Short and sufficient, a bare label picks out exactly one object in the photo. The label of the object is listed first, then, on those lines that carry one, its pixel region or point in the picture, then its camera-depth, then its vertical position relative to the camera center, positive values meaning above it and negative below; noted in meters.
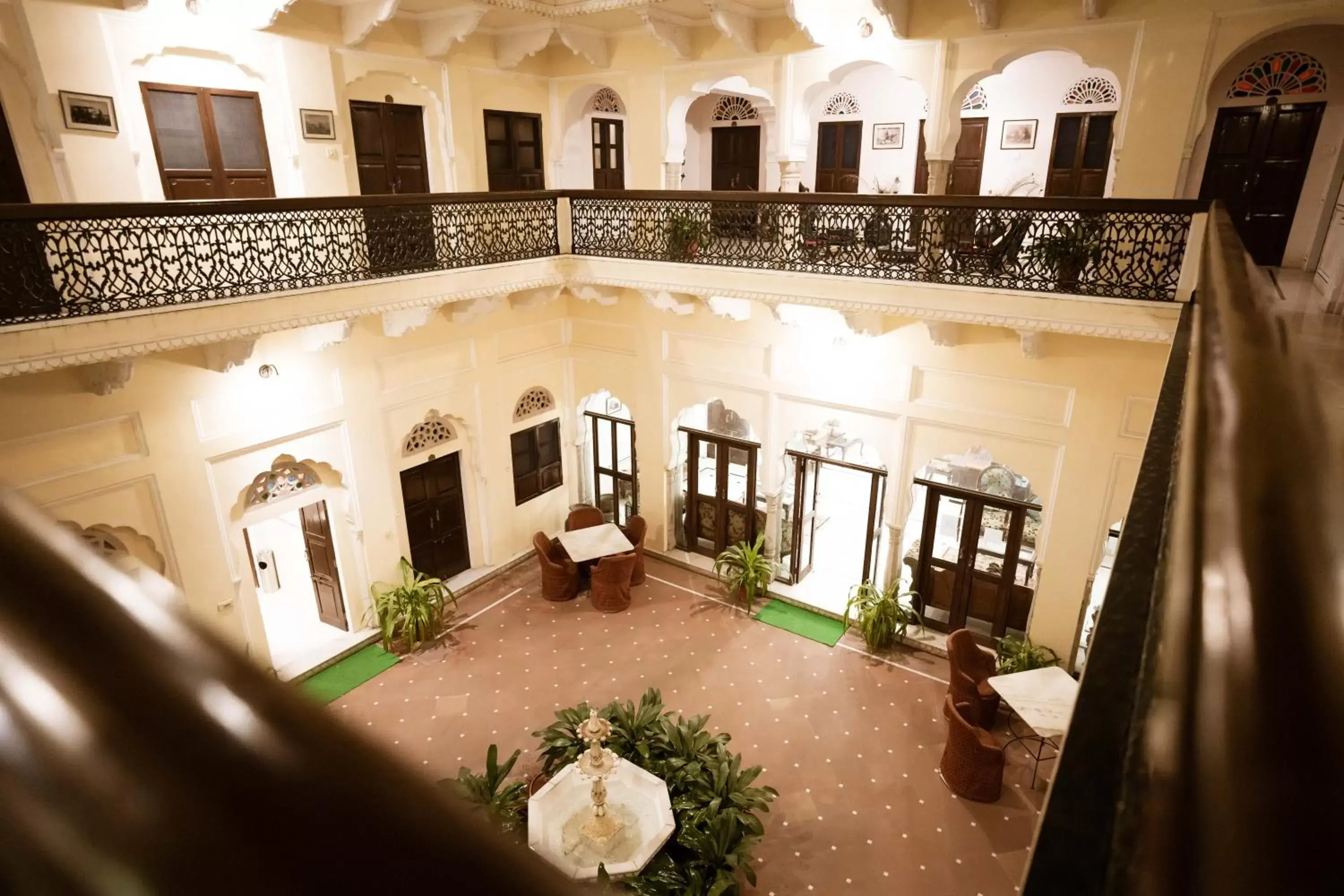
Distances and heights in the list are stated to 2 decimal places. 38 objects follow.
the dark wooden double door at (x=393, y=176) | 8.64 -0.16
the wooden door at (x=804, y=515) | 10.63 -4.53
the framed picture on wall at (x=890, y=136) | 13.16 +0.43
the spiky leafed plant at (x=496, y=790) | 6.58 -5.01
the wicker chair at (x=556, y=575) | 10.65 -5.21
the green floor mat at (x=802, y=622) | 10.01 -5.57
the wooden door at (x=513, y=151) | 11.28 +0.16
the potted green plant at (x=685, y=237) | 9.75 -0.86
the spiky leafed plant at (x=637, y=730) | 7.26 -4.99
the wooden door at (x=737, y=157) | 15.32 +0.11
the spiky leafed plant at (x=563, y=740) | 7.28 -5.02
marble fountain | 6.19 -5.03
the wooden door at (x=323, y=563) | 9.59 -4.63
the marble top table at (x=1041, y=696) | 7.15 -4.73
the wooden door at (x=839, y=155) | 13.56 +0.14
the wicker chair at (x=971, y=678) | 8.05 -5.00
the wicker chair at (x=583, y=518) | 11.52 -4.84
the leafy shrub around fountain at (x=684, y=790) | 6.14 -5.06
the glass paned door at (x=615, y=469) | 12.17 -4.50
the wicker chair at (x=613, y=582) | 10.44 -5.18
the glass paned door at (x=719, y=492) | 11.14 -4.46
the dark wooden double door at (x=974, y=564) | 9.33 -4.57
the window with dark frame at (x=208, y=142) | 7.92 +0.20
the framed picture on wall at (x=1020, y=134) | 12.29 +0.43
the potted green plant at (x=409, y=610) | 9.53 -5.09
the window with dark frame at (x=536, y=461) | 11.72 -4.22
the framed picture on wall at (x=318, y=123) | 8.92 +0.42
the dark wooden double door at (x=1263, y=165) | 9.66 -0.02
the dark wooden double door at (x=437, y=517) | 10.32 -4.47
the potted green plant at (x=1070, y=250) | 7.43 -0.77
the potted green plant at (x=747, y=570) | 10.49 -5.13
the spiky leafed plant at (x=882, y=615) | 9.55 -5.14
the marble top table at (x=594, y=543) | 10.53 -4.83
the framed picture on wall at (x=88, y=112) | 7.15 +0.43
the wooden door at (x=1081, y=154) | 11.83 +0.14
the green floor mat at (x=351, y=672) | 8.96 -5.57
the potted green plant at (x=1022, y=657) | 8.73 -5.17
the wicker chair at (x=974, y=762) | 7.27 -5.18
